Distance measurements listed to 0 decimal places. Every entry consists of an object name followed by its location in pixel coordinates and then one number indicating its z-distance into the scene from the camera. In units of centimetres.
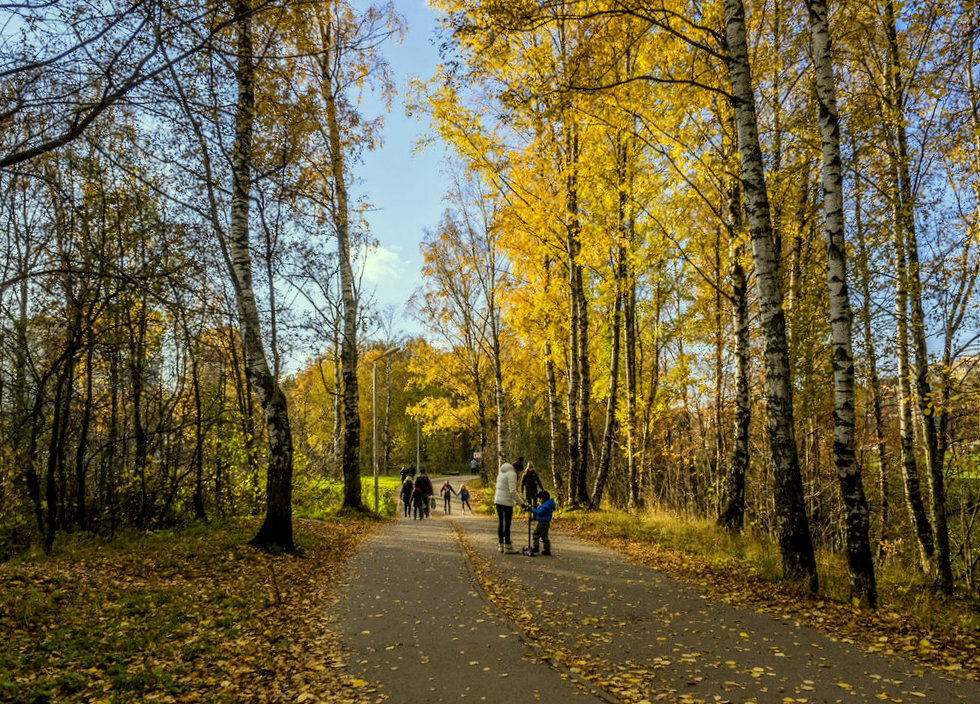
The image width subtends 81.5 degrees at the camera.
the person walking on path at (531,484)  1400
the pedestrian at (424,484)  2178
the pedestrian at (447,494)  2605
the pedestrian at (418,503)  2125
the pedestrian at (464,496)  2497
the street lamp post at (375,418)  2146
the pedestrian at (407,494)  2334
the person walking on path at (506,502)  1166
